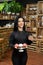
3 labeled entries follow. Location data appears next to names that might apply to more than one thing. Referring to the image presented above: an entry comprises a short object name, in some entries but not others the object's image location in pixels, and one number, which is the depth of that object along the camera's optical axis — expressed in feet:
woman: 4.20
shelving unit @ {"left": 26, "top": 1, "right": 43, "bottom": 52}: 9.84
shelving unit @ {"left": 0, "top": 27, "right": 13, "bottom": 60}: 8.45
